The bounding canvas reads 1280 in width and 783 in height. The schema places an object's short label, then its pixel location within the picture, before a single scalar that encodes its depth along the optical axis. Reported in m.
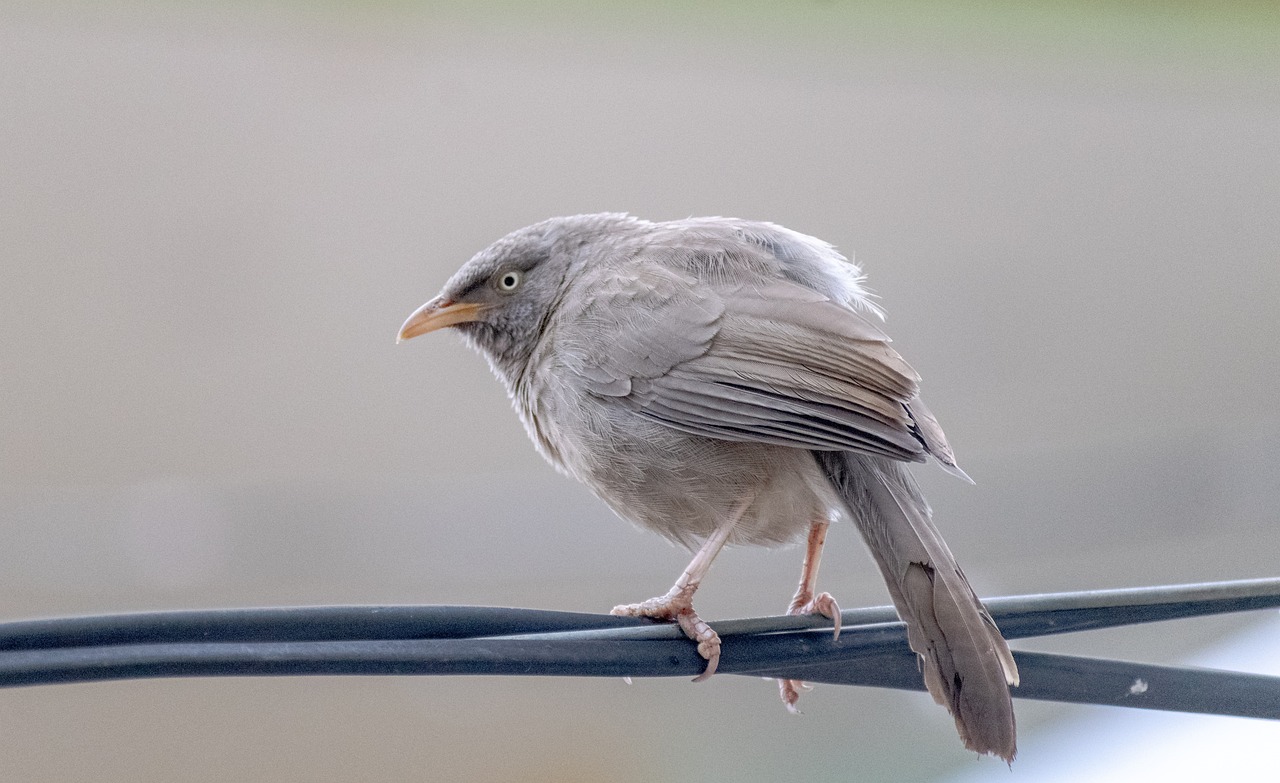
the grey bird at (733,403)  6.15
